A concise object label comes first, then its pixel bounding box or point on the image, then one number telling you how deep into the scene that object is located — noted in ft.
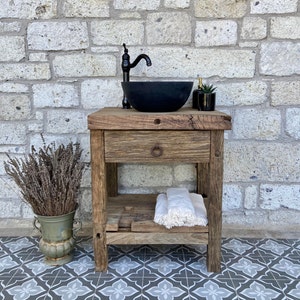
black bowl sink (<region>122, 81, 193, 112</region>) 4.40
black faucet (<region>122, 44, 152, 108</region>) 5.08
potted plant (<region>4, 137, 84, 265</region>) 4.61
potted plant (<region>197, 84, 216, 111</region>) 4.83
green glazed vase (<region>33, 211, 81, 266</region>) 4.70
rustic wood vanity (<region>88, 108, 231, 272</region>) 4.23
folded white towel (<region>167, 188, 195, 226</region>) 4.44
